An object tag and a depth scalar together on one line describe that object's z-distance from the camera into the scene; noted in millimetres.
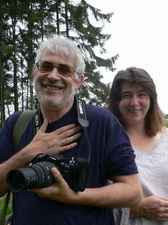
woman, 2408
